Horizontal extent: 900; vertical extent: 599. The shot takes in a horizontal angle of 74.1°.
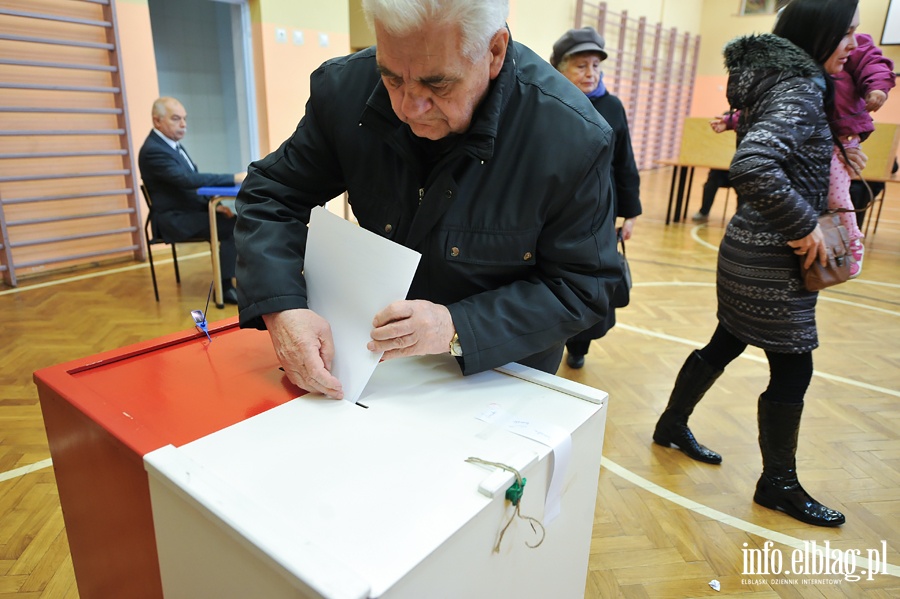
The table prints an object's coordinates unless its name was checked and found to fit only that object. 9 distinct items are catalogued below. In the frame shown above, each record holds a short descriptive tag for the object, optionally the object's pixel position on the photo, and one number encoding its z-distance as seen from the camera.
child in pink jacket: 1.61
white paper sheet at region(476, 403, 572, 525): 0.82
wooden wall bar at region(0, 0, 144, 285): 3.92
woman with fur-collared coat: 1.53
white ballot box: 0.62
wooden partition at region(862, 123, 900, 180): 5.20
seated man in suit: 3.58
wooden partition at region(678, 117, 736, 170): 6.13
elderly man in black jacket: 0.92
